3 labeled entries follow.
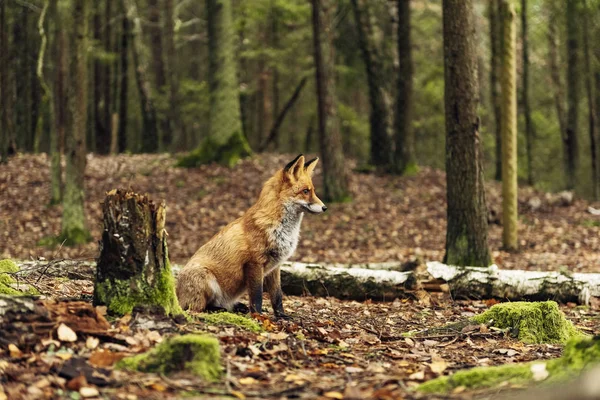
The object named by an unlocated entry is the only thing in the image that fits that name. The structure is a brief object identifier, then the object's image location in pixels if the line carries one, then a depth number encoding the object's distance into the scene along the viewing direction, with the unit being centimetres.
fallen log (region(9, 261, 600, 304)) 945
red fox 690
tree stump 531
